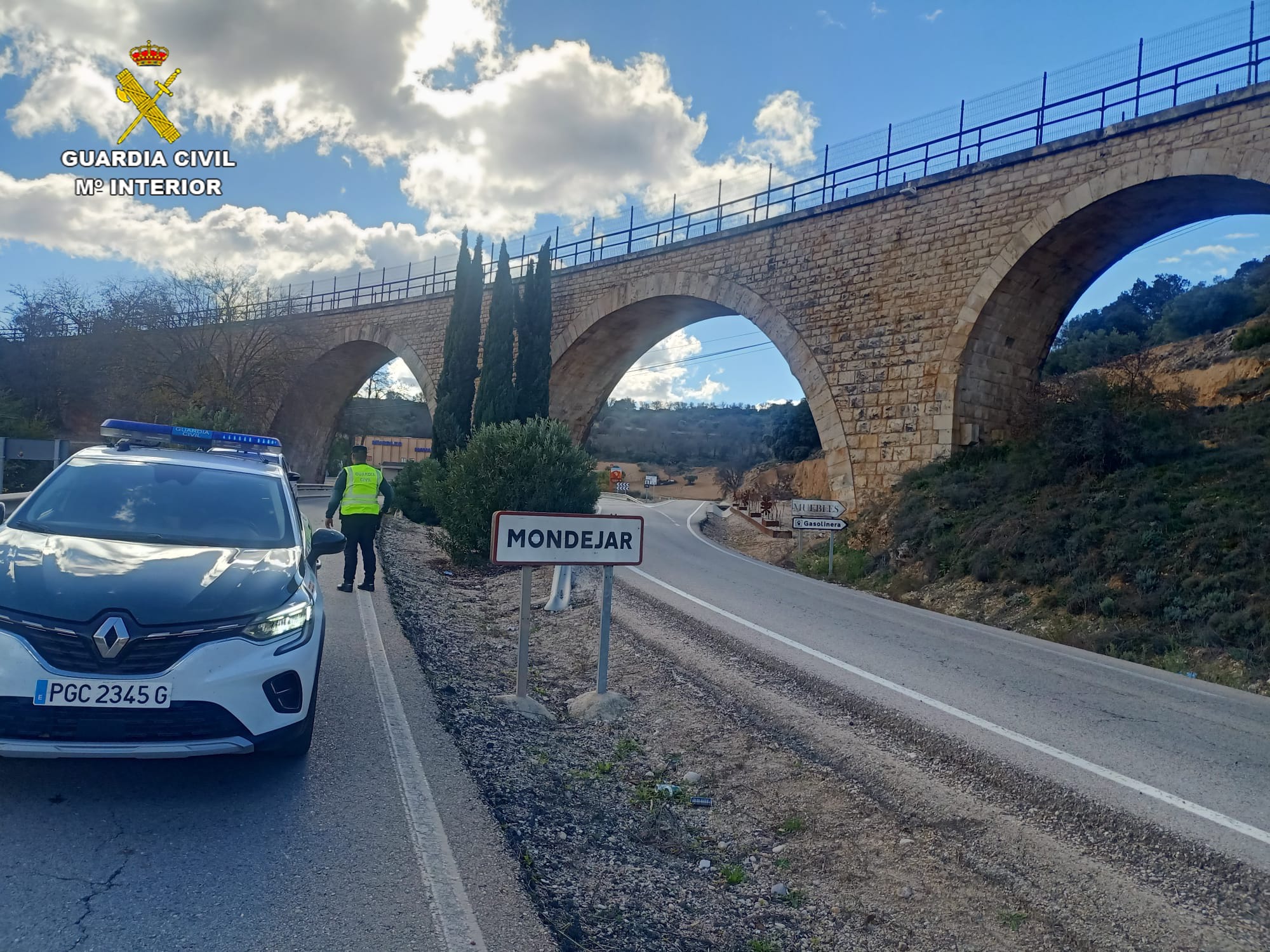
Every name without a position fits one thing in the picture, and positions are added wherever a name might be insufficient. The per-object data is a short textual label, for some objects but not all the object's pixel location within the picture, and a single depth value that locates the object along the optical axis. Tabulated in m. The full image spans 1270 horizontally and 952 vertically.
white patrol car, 3.26
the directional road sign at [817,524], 16.22
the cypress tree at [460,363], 28.20
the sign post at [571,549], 5.40
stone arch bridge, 14.28
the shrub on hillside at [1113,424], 13.71
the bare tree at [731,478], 52.65
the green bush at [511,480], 12.71
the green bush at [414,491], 21.89
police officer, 9.05
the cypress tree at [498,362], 26.00
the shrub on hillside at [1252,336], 20.88
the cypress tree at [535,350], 26.64
